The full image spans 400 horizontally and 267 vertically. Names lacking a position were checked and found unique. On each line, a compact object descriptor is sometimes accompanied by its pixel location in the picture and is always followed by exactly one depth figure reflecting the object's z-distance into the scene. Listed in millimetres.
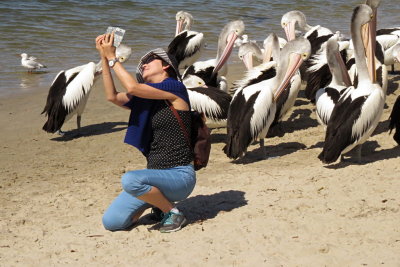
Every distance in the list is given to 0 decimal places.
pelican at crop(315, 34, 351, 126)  6977
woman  4574
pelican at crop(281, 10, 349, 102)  8781
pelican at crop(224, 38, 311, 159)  6844
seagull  11125
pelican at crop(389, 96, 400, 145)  6680
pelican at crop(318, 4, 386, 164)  6211
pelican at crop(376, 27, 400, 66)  10188
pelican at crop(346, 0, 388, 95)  7098
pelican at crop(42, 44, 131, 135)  8180
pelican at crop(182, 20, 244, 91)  9094
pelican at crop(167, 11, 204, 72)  11039
